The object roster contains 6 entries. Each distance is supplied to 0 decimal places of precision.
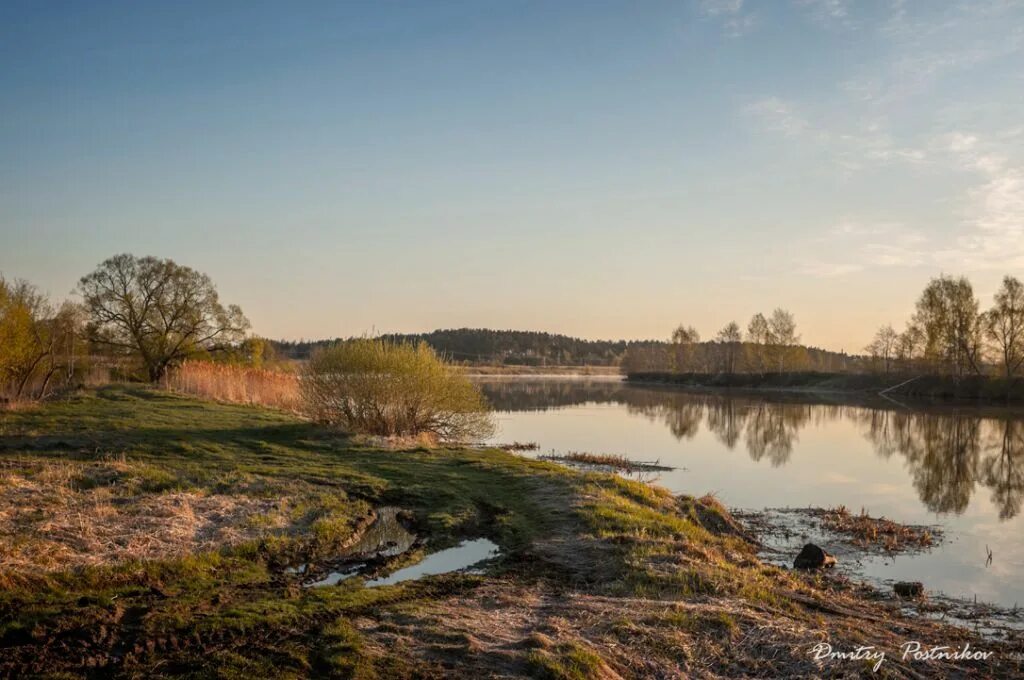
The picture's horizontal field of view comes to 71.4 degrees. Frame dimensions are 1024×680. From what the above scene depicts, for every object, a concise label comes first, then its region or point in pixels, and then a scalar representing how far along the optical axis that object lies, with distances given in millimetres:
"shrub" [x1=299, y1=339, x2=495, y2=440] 24031
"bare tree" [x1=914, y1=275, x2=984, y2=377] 67125
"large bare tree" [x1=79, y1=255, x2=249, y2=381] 43562
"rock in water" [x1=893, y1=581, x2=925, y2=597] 10914
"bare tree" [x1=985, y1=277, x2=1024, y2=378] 64500
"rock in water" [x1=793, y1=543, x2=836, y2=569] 12367
